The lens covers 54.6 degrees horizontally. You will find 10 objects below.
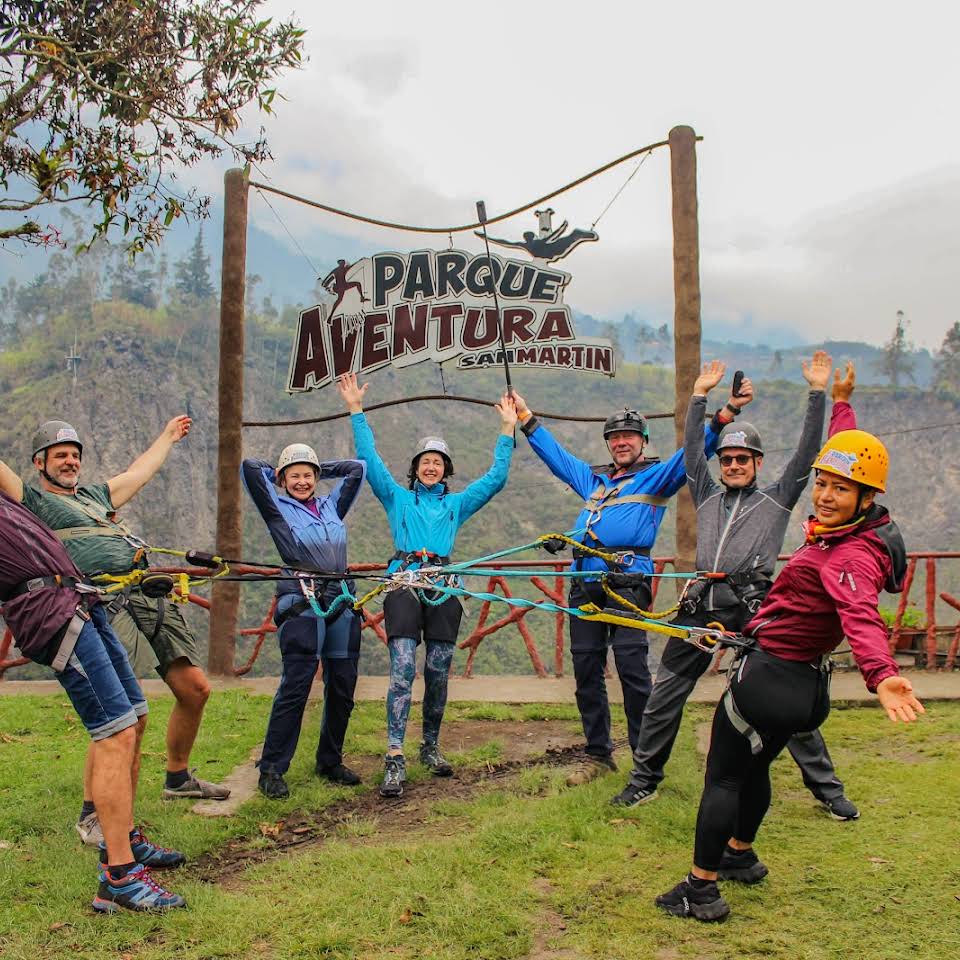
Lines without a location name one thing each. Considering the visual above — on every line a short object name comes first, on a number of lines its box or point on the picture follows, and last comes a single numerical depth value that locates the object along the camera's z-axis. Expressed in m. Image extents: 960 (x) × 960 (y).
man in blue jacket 6.09
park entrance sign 10.80
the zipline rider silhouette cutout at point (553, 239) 10.76
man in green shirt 5.07
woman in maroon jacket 3.82
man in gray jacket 5.43
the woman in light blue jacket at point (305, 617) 6.16
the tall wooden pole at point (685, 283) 9.67
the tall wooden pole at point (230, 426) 10.20
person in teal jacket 6.37
